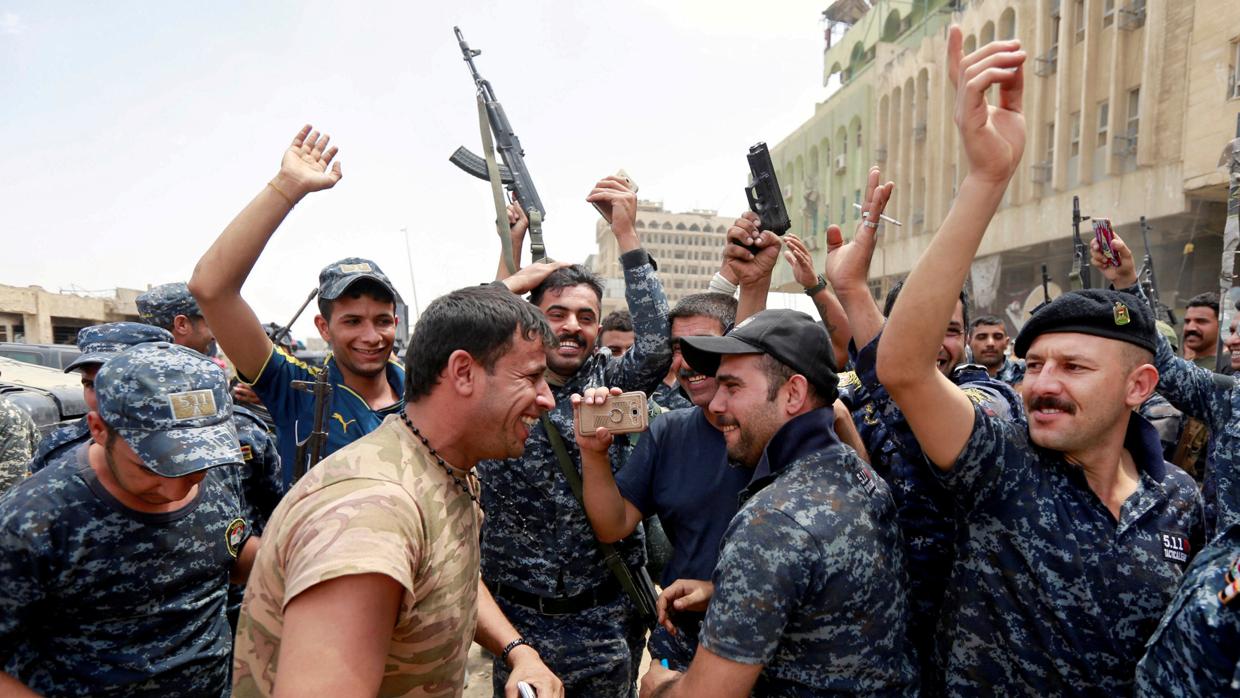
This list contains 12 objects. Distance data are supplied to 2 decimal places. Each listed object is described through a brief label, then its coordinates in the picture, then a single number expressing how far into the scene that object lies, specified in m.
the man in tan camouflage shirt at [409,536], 1.24
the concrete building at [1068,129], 13.16
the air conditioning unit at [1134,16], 15.01
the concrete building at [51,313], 25.31
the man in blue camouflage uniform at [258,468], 2.96
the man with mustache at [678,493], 2.52
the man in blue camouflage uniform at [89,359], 2.40
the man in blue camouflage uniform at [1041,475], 1.78
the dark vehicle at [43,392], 6.61
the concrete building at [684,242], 113.88
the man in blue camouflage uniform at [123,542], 1.96
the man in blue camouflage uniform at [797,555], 1.69
